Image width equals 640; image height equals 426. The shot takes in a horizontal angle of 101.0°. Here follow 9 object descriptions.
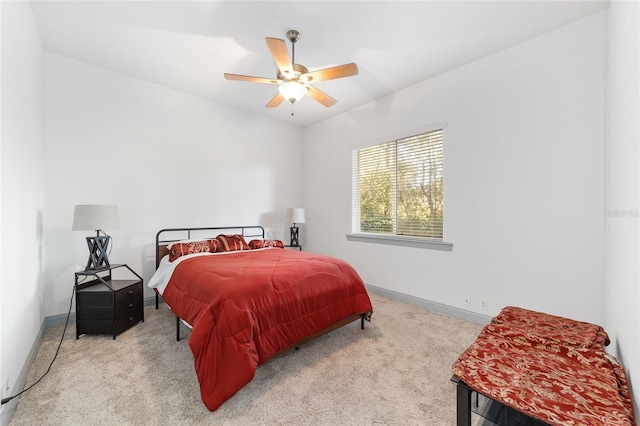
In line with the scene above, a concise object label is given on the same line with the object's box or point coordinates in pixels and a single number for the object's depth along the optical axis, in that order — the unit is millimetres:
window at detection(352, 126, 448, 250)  3398
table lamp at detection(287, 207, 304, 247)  4621
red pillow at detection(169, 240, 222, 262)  3150
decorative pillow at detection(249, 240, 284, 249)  3928
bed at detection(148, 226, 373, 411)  1744
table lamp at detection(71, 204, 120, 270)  2576
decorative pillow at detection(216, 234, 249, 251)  3635
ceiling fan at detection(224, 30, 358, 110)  2232
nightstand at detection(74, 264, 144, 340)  2578
